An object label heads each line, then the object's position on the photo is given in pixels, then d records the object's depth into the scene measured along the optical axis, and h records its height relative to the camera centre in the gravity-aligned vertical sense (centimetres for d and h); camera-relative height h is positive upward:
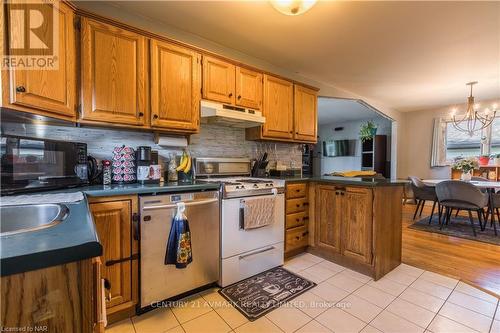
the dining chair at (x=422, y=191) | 413 -53
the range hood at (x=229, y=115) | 226 +48
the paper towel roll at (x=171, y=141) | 221 +20
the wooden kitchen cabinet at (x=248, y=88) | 256 +85
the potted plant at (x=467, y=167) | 402 -8
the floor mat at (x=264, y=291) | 175 -110
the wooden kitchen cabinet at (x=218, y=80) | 231 +85
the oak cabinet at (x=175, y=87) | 198 +68
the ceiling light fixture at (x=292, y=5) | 165 +114
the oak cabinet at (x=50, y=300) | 46 -30
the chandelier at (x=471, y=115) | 360 +88
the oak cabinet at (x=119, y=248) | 149 -59
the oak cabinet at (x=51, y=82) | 126 +48
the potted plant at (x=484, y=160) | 454 +4
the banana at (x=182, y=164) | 230 -3
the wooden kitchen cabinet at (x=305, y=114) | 314 +68
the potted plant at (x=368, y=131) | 626 +84
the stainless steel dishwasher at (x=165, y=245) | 164 -64
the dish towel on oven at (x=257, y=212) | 208 -47
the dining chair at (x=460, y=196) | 339 -52
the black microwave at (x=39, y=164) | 132 -2
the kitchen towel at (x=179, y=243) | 166 -59
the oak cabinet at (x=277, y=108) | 282 +68
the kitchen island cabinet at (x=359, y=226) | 218 -66
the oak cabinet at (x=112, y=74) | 169 +68
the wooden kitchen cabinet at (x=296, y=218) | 255 -65
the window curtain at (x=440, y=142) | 550 +47
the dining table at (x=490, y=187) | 342 -37
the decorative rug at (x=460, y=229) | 330 -108
